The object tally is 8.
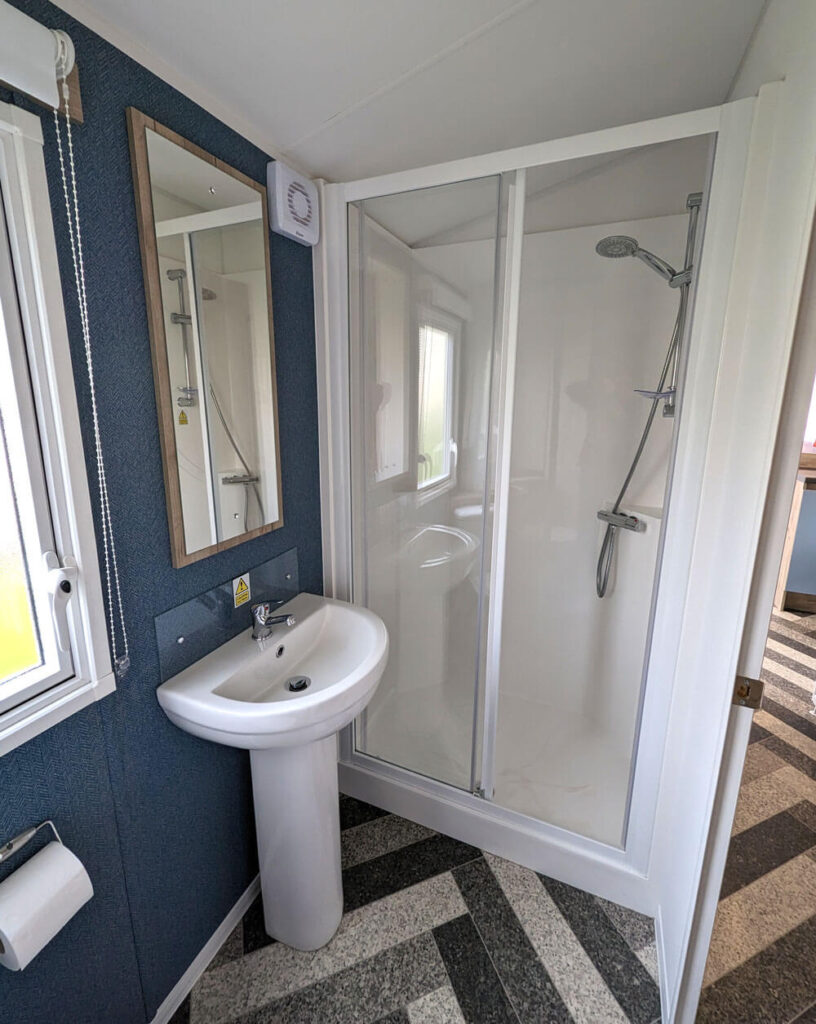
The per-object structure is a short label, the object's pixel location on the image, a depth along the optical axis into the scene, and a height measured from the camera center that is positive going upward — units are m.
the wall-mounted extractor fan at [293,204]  1.44 +0.56
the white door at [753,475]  0.91 -0.15
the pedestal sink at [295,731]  1.19 -0.82
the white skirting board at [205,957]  1.33 -1.60
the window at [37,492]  0.88 -0.19
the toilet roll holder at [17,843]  0.91 -0.82
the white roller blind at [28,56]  0.80 +0.55
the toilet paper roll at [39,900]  0.86 -0.90
